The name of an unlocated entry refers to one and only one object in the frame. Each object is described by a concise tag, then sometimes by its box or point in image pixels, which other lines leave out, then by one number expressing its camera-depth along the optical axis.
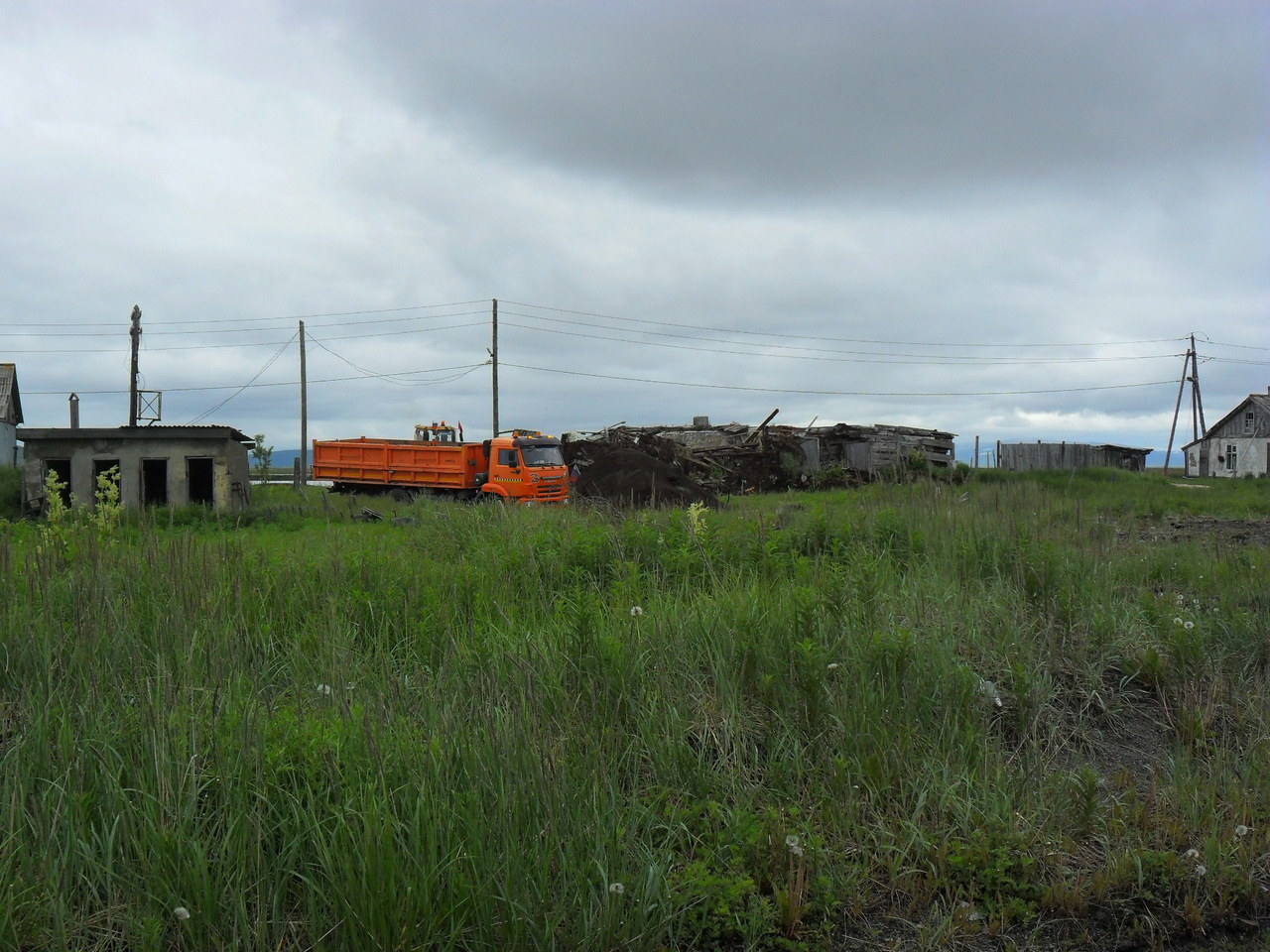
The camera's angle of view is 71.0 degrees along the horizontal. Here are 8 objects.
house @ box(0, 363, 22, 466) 43.72
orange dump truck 25.22
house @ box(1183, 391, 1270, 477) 54.09
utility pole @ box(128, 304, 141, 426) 32.94
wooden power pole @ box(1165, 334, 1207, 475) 53.19
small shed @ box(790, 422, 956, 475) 34.31
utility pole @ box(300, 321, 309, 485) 38.38
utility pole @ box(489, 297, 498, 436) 40.28
